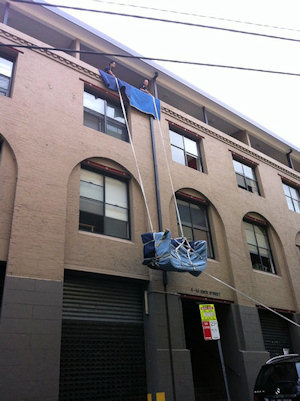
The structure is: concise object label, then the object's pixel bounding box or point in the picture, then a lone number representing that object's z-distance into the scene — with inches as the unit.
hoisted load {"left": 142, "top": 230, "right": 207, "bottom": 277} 438.3
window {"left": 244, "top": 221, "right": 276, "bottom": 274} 689.0
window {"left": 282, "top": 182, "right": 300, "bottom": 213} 861.4
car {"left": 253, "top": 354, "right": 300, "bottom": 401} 332.8
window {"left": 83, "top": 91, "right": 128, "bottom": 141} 562.3
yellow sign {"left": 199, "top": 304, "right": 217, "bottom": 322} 415.8
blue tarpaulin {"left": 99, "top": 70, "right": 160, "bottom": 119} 582.2
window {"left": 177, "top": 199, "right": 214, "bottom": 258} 598.8
